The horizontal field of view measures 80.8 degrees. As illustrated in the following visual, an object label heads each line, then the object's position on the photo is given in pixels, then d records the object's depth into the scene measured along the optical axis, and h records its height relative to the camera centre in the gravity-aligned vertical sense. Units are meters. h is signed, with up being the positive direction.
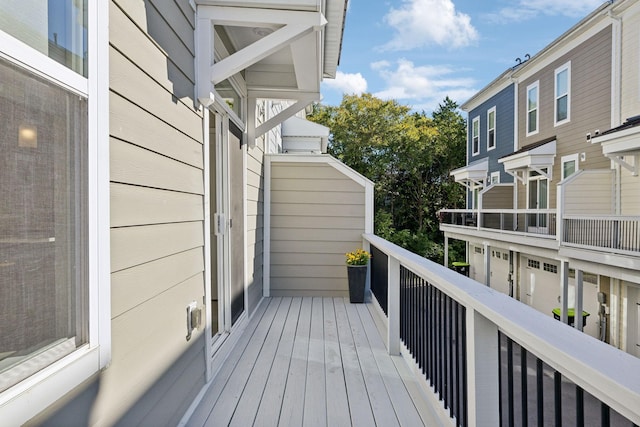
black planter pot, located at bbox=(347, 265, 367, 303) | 4.64 -0.88
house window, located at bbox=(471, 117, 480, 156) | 13.55 +2.77
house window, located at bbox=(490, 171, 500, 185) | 12.09 +1.09
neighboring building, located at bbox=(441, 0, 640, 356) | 6.55 +0.59
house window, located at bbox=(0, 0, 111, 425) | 0.85 +0.02
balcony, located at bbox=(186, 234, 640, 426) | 0.85 -1.01
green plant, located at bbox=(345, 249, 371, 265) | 4.68 -0.59
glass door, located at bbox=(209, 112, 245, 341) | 3.02 -0.11
